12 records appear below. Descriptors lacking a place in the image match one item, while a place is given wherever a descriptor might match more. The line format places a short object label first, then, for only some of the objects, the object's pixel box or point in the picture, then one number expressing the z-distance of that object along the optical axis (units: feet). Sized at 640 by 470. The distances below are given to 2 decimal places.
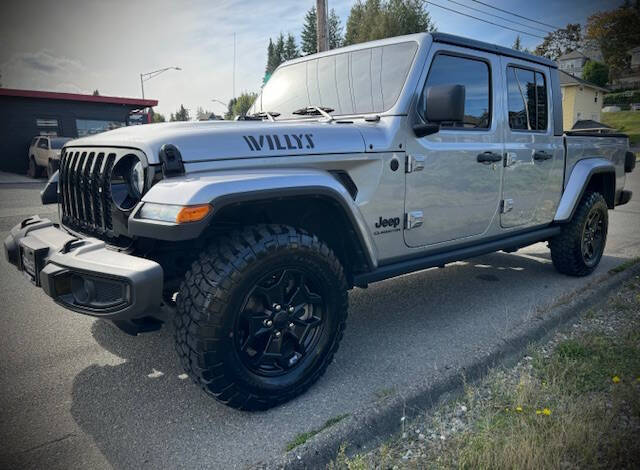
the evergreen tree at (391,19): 133.80
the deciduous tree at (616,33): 166.91
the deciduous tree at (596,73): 183.01
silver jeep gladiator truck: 6.85
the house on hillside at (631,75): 190.89
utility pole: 41.22
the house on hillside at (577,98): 130.33
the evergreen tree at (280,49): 234.99
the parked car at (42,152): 55.23
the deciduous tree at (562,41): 227.61
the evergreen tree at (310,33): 194.08
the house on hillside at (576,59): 217.83
